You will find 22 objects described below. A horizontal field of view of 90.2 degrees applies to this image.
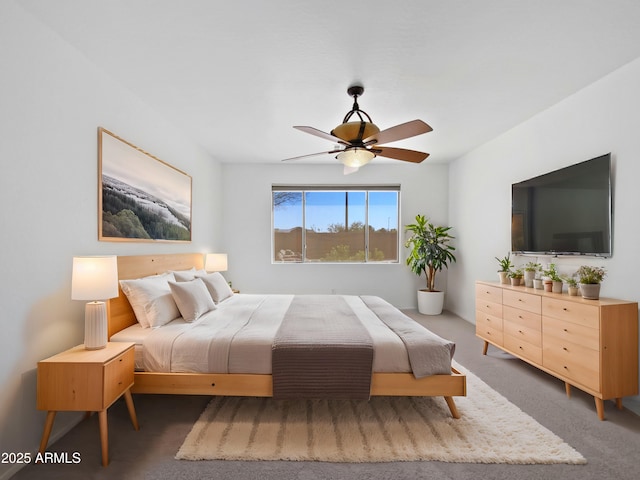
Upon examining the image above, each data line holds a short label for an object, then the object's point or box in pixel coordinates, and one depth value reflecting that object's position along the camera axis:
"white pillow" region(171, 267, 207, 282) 3.32
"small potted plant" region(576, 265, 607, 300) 2.49
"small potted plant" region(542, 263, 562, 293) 2.88
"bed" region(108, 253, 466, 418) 2.19
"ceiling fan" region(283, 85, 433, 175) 2.52
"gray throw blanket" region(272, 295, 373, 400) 2.15
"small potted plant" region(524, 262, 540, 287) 3.30
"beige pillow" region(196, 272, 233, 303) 3.54
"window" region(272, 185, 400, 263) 5.82
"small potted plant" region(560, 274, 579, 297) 2.68
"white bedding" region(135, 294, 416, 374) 2.21
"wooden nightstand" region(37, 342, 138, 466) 1.80
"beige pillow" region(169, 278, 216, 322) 2.75
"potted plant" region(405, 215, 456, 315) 5.26
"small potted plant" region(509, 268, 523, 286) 3.40
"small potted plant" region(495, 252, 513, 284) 3.56
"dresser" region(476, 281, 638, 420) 2.26
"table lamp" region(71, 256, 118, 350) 1.99
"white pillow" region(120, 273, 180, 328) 2.60
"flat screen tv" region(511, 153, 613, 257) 2.66
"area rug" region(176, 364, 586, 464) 1.87
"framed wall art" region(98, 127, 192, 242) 2.62
